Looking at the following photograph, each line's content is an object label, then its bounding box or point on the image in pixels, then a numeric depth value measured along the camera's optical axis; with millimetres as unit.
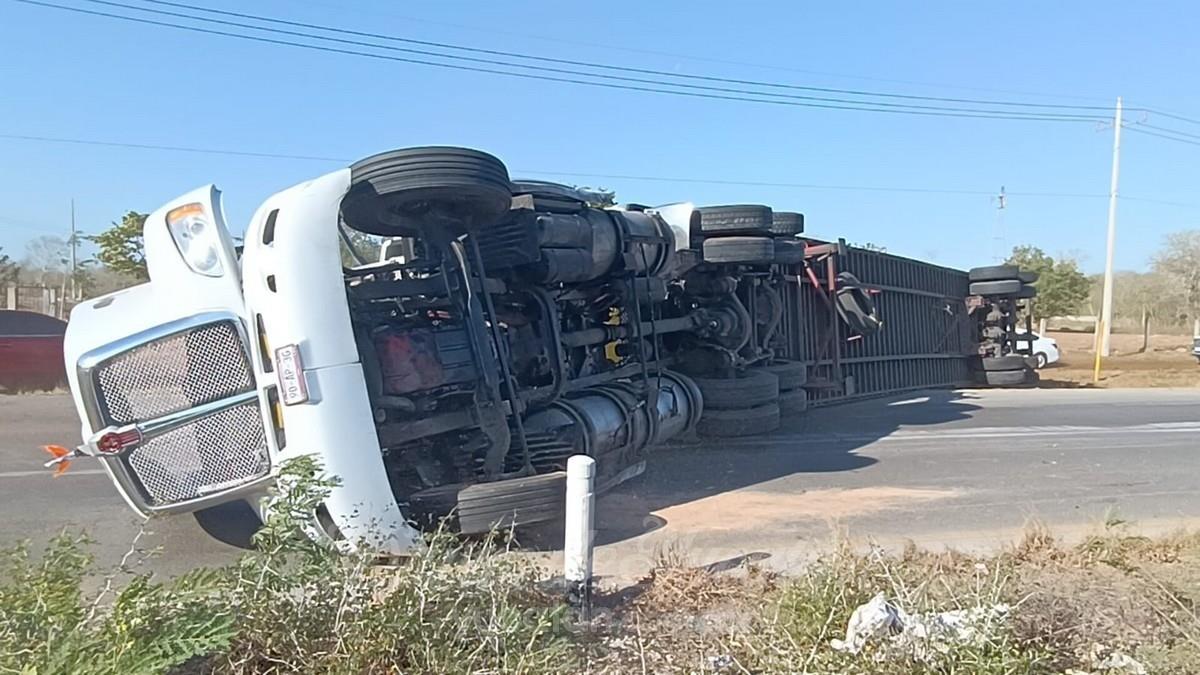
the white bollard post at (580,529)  4062
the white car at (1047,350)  31156
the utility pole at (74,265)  34809
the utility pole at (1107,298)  37312
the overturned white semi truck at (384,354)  4613
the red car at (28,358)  14508
